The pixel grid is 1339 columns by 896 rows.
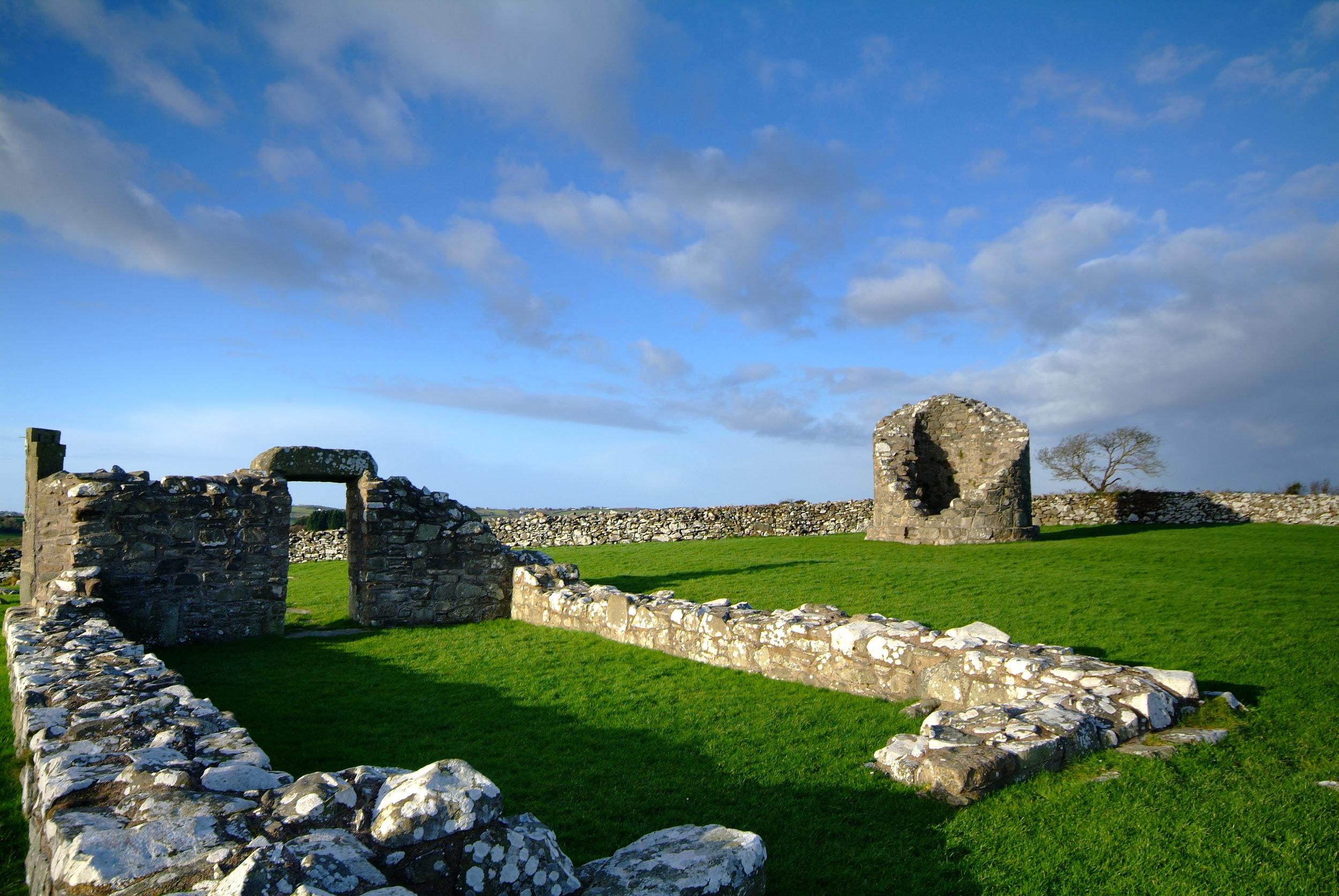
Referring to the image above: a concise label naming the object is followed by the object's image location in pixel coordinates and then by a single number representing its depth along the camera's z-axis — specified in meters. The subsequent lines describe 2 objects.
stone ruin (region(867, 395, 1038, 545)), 20.53
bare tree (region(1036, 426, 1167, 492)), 39.69
